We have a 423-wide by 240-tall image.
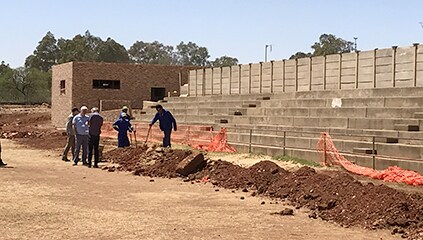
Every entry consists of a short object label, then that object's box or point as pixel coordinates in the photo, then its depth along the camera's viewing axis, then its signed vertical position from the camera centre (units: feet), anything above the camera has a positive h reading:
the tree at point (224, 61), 500.74 +33.86
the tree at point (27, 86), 318.65 +6.98
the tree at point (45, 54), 462.19 +33.40
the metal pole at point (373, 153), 51.90 -3.85
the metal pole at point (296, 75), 94.07 +4.39
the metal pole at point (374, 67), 78.12 +4.81
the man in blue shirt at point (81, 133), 65.72 -3.36
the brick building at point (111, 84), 148.15 +4.12
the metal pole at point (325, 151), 56.85 -4.10
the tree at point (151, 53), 510.17 +40.34
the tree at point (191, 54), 544.62 +42.51
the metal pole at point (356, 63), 81.30 +5.48
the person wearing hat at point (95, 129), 63.26 -2.81
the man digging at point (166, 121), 68.23 -2.04
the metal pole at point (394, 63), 74.92 +5.13
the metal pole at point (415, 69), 71.83 +4.29
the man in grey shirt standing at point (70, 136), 69.67 -3.96
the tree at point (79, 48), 412.16 +35.44
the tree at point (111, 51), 422.94 +33.44
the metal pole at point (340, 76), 84.43 +3.91
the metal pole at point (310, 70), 90.84 +4.98
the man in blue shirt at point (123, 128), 70.95 -3.04
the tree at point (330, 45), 358.23 +35.24
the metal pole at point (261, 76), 103.86 +4.49
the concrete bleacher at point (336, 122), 54.70 -1.93
